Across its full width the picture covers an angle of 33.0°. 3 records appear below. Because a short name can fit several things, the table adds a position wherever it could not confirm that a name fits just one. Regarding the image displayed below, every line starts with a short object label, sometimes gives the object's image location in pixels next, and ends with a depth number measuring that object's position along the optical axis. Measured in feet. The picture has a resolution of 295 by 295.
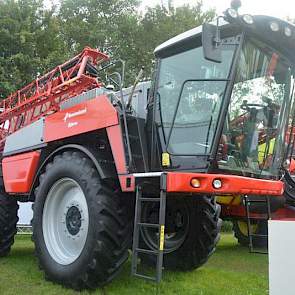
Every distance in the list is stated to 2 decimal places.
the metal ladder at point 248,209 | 18.05
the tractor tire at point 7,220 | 24.73
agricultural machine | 16.28
